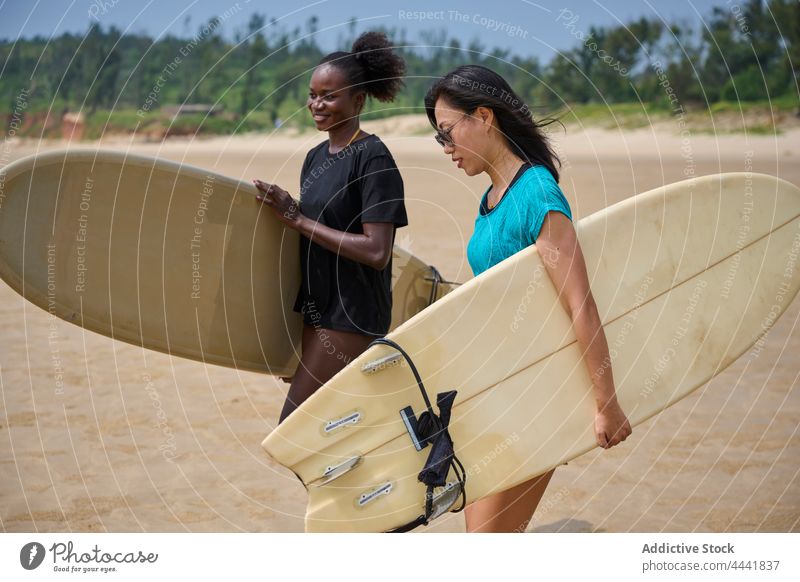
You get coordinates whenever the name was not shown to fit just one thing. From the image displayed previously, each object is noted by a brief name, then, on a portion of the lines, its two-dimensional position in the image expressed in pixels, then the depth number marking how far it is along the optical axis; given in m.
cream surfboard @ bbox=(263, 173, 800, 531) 2.40
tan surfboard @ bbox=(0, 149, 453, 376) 2.97
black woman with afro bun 2.61
